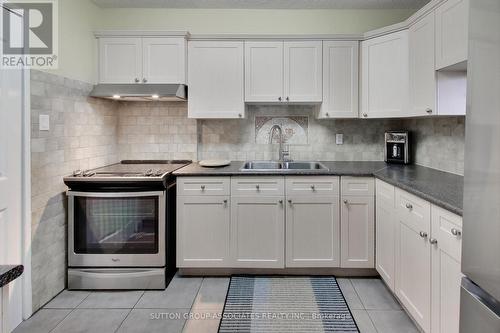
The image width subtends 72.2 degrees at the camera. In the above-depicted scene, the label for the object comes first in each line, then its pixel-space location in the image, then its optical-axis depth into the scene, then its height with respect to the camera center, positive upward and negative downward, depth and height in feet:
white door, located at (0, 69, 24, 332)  6.97 -0.46
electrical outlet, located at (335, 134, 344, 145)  11.85 +0.65
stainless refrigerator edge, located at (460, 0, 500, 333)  3.24 -0.16
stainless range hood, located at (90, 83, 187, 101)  9.97 +1.92
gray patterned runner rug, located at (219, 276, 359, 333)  7.29 -3.51
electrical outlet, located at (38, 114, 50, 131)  7.88 +0.78
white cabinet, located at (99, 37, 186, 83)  10.52 +2.96
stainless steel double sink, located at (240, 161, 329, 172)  11.50 -0.25
